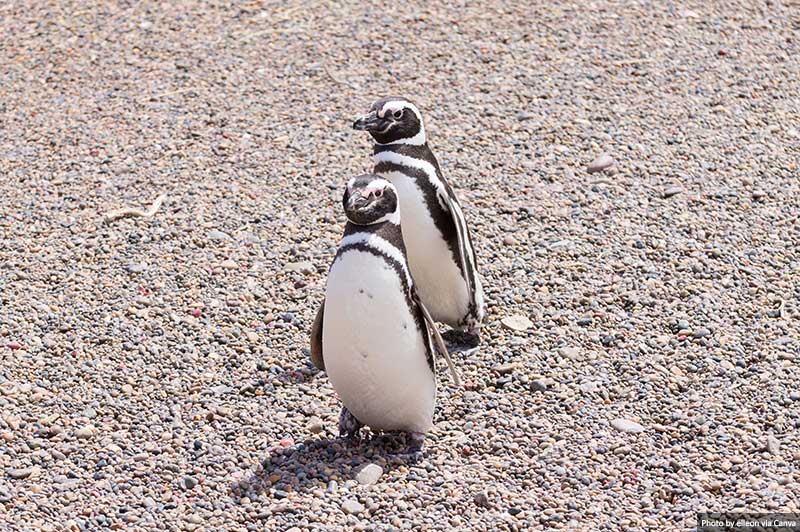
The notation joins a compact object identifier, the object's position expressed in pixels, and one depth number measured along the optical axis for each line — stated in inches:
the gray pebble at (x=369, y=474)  336.3
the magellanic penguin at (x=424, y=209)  396.5
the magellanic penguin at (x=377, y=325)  333.7
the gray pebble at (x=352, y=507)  324.2
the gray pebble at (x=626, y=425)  364.5
